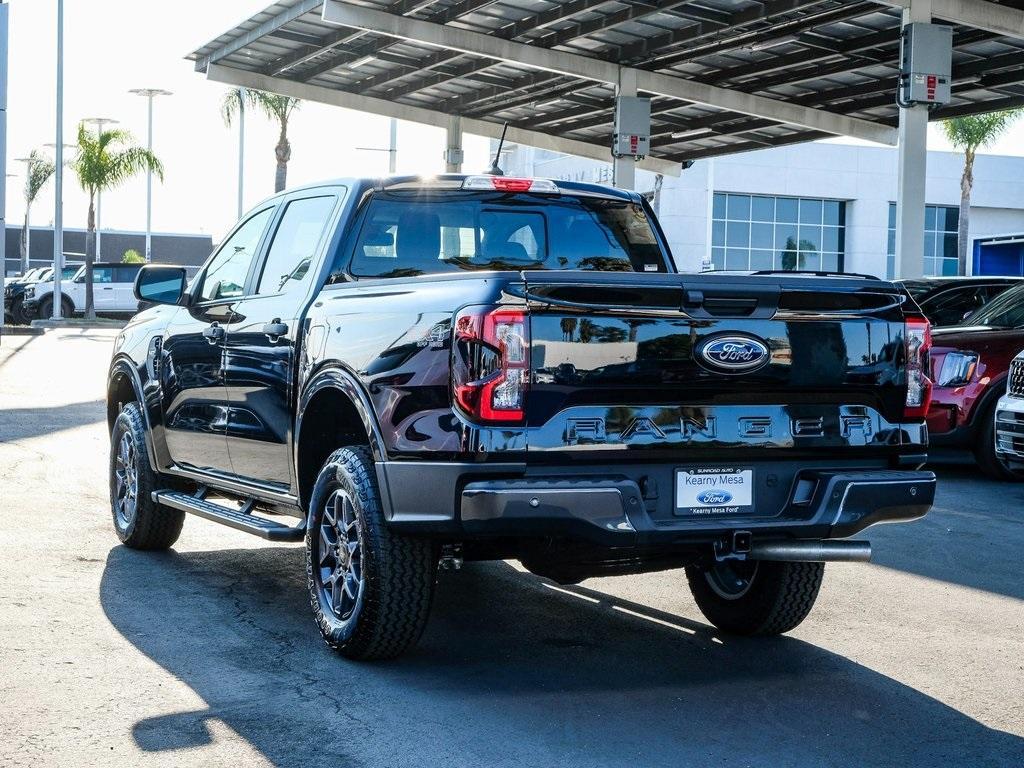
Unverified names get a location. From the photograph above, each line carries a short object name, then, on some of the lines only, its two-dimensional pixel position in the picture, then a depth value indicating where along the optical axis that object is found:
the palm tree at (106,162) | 49.94
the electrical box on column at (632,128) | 27.36
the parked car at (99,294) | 45.62
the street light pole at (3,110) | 29.74
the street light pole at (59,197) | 43.31
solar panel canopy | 22.80
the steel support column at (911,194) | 20.58
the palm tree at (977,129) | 54.84
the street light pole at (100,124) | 50.78
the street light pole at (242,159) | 56.53
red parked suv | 12.14
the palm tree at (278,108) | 47.66
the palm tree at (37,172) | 83.19
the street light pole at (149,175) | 57.09
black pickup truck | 4.99
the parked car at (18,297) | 45.12
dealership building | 59.62
